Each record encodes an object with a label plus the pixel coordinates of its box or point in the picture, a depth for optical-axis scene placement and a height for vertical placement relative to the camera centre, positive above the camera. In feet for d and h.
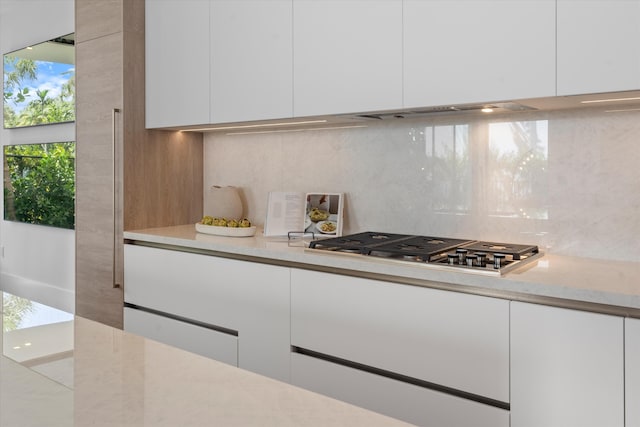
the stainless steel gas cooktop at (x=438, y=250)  6.28 -0.68
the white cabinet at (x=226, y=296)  8.02 -1.61
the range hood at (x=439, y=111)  6.44 +1.23
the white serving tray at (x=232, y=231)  9.58 -0.59
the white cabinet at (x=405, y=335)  5.98 -1.67
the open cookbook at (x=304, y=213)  9.39 -0.29
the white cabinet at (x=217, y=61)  8.73 +2.37
